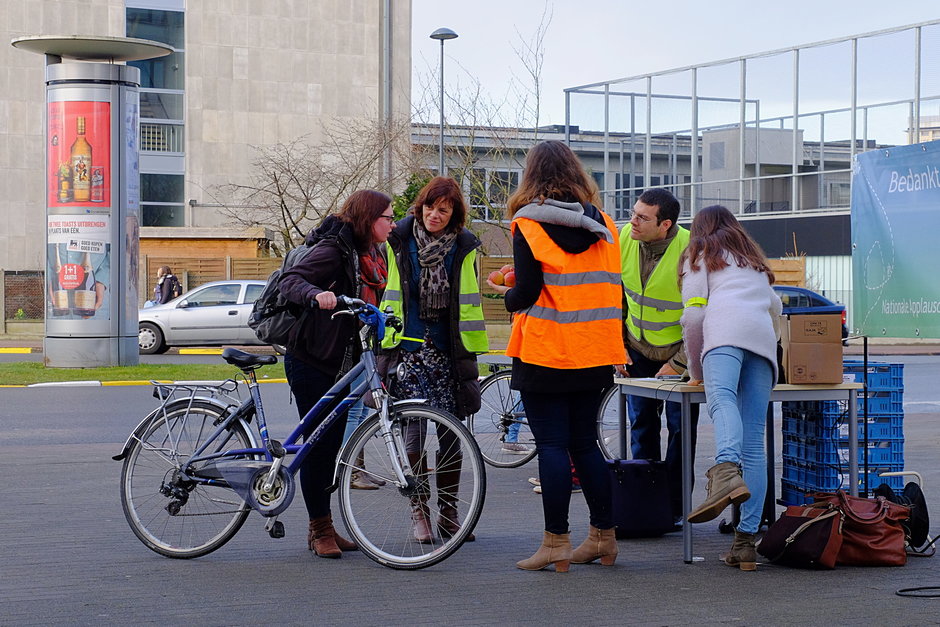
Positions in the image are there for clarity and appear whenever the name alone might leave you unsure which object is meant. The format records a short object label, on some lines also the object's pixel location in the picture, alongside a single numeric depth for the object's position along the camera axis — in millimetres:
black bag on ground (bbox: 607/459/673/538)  7012
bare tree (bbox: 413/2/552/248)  35500
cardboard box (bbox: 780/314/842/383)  6523
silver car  24906
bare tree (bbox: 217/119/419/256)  37375
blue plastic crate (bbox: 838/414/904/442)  7105
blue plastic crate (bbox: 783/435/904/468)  6895
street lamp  31391
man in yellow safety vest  7383
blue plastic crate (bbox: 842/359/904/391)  7086
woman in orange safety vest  6066
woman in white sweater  6223
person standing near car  28531
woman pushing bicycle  6453
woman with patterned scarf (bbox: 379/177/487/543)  6668
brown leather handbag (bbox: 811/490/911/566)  6258
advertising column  19062
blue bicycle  6203
